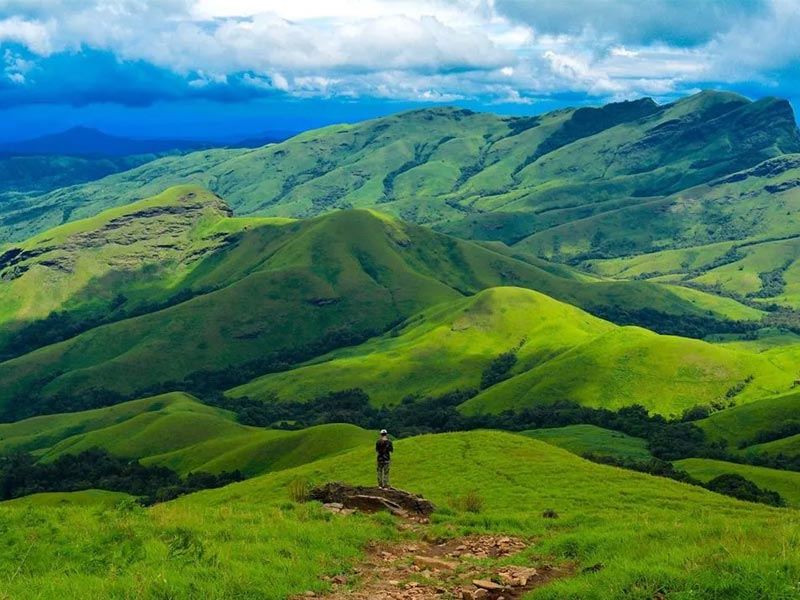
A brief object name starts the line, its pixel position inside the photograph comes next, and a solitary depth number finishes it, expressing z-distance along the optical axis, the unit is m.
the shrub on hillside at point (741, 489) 97.56
